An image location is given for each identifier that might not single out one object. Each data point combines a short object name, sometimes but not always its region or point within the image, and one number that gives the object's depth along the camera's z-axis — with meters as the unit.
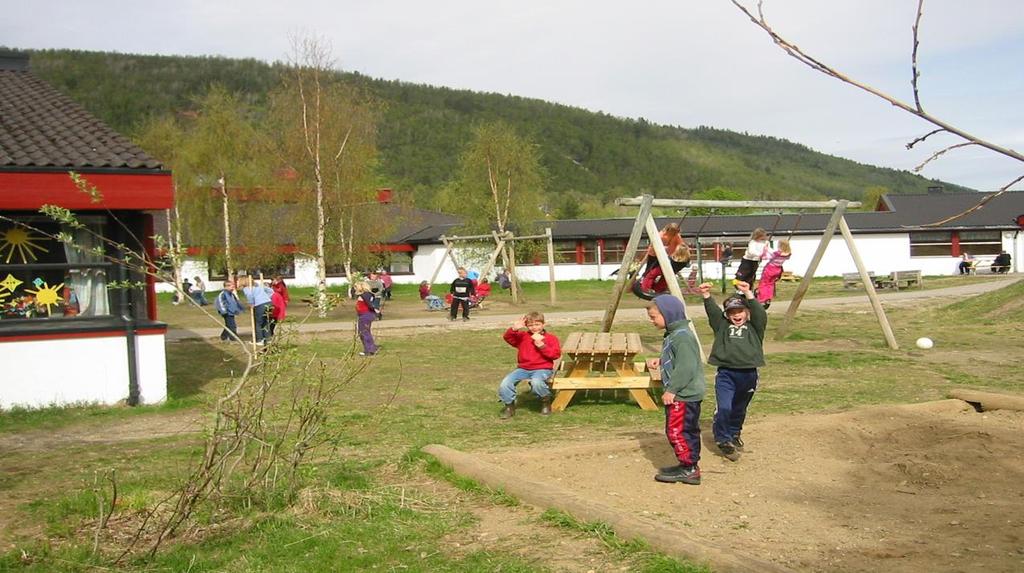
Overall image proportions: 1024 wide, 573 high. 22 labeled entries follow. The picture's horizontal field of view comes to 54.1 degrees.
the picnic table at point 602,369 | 11.23
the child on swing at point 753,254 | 15.79
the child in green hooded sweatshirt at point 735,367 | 8.04
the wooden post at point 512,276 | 35.44
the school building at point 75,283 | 12.19
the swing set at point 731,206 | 14.59
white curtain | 12.87
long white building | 50.84
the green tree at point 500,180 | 46.59
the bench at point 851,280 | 38.81
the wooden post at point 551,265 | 33.74
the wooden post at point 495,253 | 33.66
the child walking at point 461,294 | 26.66
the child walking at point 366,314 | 17.09
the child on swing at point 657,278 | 15.16
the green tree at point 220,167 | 45.31
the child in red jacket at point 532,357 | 10.93
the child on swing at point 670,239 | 15.12
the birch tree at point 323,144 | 32.94
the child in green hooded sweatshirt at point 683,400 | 7.22
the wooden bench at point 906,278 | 37.97
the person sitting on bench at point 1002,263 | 47.09
